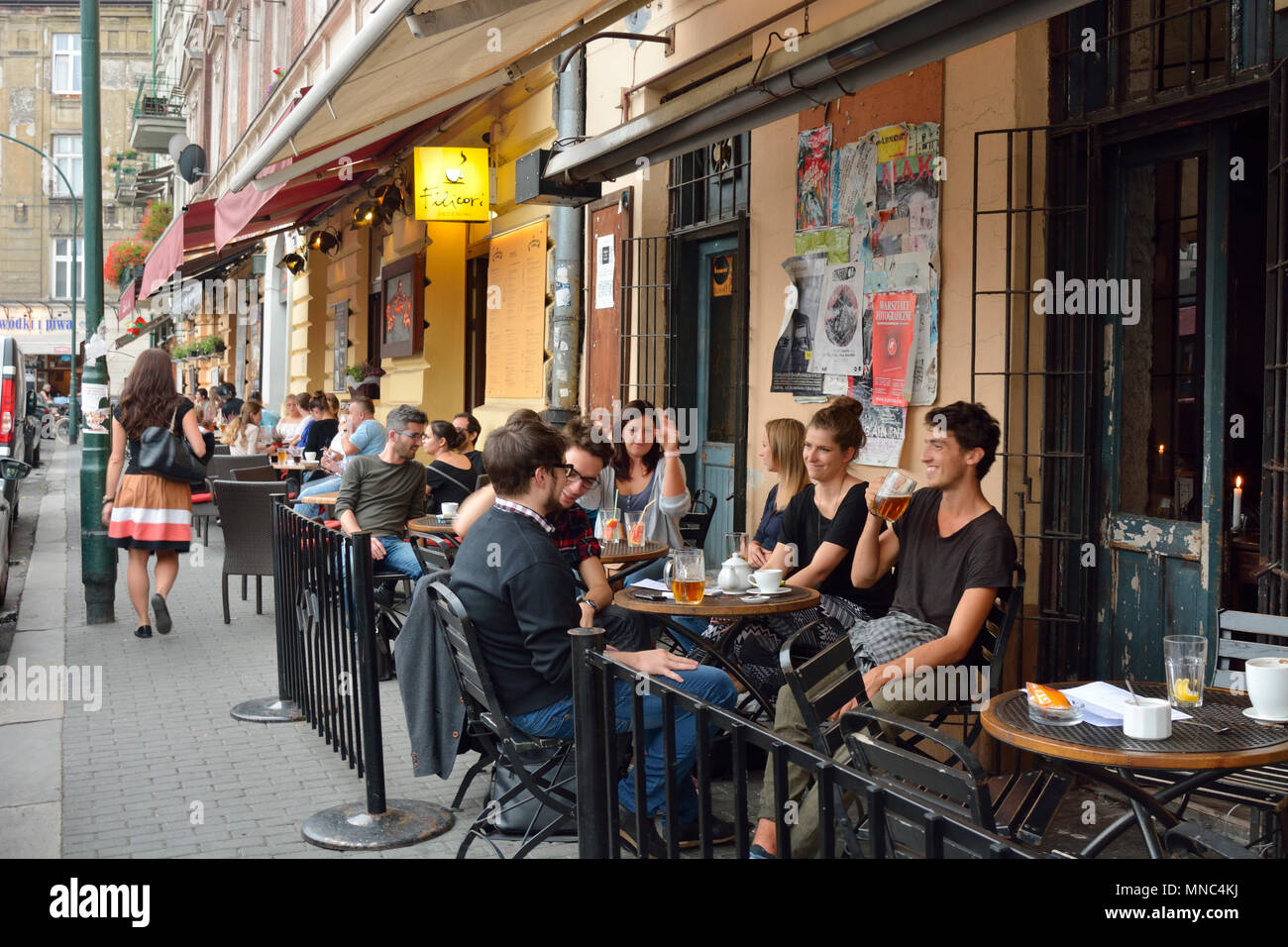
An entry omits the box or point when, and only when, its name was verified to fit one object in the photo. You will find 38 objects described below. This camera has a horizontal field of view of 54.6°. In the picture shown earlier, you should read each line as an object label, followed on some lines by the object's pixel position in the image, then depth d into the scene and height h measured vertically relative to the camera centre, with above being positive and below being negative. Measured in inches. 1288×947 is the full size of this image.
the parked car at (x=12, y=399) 698.8 +2.7
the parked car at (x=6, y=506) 353.4 -30.8
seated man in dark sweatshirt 147.5 -23.8
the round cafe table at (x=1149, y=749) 110.3 -31.0
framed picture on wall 510.9 +41.0
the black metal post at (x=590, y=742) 101.7 -27.6
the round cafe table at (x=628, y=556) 233.1 -28.3
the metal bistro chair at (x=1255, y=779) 132.3 -40.5
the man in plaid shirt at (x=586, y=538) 195.6 -22.2
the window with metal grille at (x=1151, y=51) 176.1 +54.4
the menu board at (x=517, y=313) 409.4 +31.9
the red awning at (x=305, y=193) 366.3 +84.9
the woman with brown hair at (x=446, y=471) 315.3 -16.6
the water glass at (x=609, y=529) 256.0 -25.3
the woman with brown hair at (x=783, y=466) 228.7 -10.9
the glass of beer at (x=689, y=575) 180.5 -24.4
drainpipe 349.7 +26.5
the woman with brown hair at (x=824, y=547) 203.0 -23.4
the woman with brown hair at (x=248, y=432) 586.6 -13.0
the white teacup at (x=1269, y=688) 120.6 -27.2
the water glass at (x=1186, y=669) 125.2 -26.3
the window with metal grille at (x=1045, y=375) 206.2 +5.3
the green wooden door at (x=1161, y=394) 187.8 +2.1
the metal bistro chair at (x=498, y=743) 145.3 -41.2
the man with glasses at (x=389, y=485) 297.3 -19.4
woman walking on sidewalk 312.8 -23.7
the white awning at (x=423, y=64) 217.0 +71.5
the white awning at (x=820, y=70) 168.4 +54.3
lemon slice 125.9 -28.6
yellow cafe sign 410.0 +73.6
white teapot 195.9 -26.8
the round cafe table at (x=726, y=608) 180.4 -29.6
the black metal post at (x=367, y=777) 171.2 -52.6
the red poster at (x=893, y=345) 235.6 +11.8
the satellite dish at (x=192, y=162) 1043.9 +204.3
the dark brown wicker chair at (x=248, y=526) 326.3 -32.0
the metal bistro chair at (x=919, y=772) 95.4 -29.1
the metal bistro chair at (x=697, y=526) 303.0 -29.3
